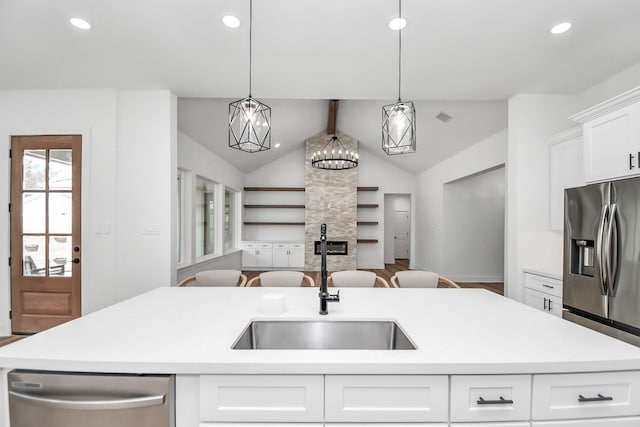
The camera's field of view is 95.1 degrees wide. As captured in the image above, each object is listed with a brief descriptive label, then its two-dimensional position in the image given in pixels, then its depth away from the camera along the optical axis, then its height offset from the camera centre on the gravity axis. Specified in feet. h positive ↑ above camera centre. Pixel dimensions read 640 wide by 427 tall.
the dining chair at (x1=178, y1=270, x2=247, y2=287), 8.49 -1.82
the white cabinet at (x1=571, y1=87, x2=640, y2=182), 6.33 +1.88
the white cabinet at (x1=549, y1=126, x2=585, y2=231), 8.87 +1.59
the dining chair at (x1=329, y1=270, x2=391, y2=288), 8.24 -1.77
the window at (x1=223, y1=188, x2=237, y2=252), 21.94 -0.21
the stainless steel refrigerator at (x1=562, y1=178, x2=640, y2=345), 5.55 -0.84
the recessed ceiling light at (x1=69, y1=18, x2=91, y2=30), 7.03 +4.68
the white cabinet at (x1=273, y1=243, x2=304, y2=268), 24.61 -3.14
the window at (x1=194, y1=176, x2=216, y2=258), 16.35 -0.05
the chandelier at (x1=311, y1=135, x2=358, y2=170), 17.22 +3.89
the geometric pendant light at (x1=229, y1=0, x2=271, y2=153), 6.13 +2.04
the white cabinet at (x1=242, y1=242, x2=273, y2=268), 24.59 -3.08
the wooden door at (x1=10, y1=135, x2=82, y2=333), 10.16 -0.58
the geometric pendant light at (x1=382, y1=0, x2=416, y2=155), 6.03 +1.91
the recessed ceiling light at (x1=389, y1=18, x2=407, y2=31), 6.83 +4.60
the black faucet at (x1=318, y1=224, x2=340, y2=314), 4.79 -1.24
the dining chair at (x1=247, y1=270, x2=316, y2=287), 8.14 -1.76
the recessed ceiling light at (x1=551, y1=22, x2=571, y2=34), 6.88 +4.55
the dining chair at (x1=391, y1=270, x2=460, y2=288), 8.17 -1.76
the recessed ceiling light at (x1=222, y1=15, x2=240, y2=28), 6.81 +4.63
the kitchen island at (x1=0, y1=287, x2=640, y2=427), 3.17 -1.79
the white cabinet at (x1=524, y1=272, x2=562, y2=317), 8.54 -2.33
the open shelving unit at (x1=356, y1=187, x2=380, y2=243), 26.07 +0.91
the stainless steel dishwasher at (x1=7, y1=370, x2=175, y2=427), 3.14 -2.00
